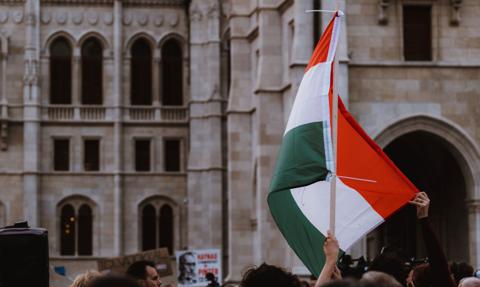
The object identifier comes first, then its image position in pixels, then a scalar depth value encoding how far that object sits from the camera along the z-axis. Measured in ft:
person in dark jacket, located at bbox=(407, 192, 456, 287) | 35.17
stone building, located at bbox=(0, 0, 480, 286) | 177.27
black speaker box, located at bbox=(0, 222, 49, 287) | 34.65
